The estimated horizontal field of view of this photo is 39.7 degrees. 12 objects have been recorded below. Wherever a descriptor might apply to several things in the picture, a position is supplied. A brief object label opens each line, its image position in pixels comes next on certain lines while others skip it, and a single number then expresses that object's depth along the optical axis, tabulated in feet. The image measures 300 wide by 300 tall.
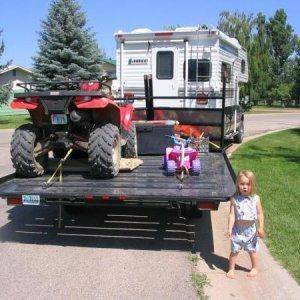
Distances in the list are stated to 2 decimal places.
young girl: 13.21
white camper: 33.80
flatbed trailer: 14.19
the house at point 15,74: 138.37
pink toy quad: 16.96
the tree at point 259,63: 132.26
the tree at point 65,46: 74.43
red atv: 16.09
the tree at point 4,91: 77.40
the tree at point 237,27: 128.77
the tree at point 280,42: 196.41
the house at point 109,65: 127.02
